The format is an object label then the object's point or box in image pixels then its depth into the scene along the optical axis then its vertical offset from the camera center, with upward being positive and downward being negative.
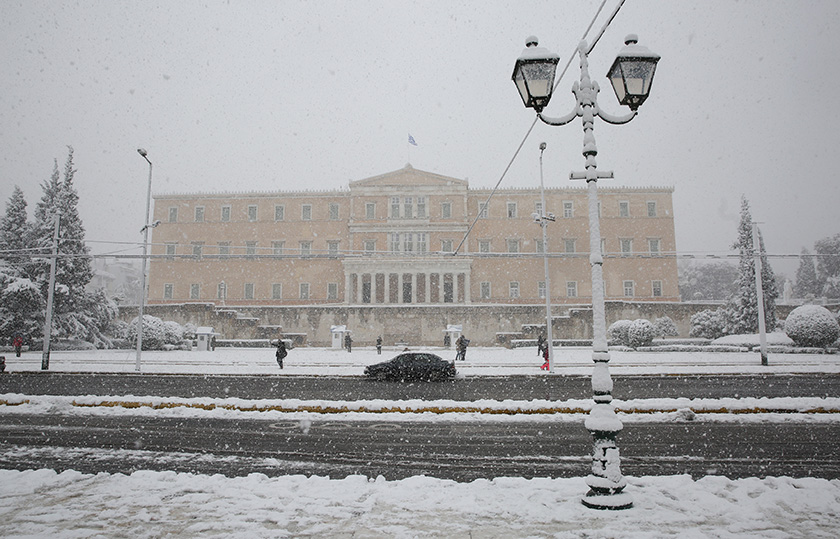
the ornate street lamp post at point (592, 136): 5.71 +2.49
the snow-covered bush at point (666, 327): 41.44 -0.23
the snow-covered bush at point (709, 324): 40.72 +0.01
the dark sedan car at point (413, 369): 21.22 -1.89
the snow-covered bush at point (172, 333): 37.97 -0.55
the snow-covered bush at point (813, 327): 31.12 -0.20
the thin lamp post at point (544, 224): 22.33 +4.84
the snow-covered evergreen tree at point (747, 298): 40.78 +2.14
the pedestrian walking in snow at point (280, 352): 25.00 -1.36
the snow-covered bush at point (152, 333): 36.72 -0.52
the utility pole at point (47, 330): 24.64 -0.19
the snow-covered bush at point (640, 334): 35.62 -0.70
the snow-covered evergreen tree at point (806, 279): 77.44 +7.08
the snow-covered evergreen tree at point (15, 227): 40.00 +8.13
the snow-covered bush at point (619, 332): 36.91 -0.57
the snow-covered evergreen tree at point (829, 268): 68.50 +8.41
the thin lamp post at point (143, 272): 24.36 +2.67
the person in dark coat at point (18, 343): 33.59 -1.13
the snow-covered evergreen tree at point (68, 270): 38.50 +4.40
